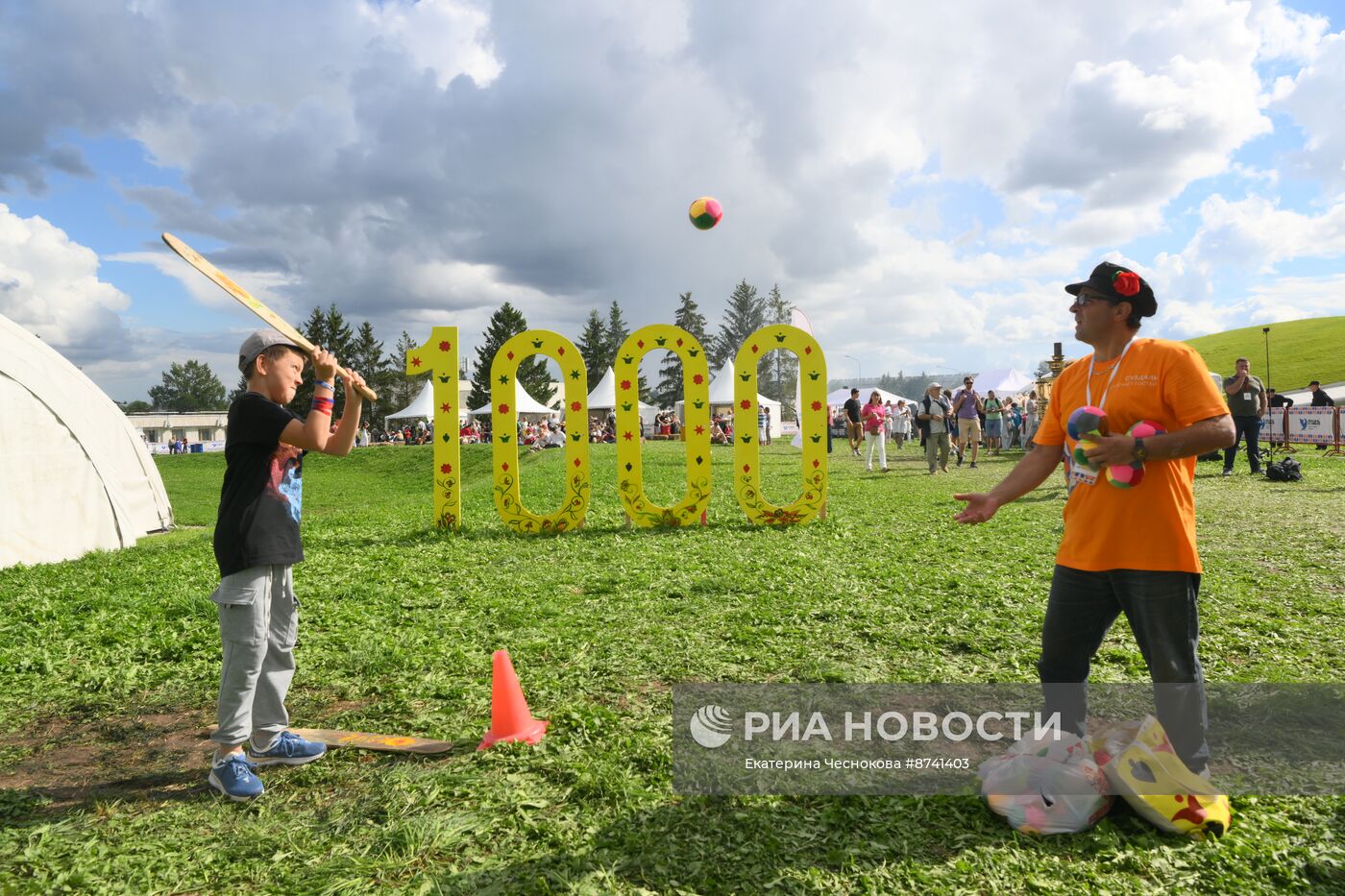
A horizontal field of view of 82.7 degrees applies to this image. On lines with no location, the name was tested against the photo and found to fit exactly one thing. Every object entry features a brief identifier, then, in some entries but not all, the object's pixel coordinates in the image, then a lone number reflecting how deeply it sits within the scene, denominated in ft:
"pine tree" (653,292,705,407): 271.08
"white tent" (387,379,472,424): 153.53
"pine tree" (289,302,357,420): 243.40
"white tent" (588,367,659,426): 142.51
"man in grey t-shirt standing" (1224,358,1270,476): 47.47
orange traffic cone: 13.07
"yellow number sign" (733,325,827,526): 35.47
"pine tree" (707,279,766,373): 286.25
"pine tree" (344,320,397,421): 261.03
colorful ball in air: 38.91
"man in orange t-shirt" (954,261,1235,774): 9.60
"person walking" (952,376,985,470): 61.94
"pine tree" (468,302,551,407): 242.76
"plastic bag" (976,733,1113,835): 9.85
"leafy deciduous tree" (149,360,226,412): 424.05
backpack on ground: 45.88
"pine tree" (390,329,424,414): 278.26
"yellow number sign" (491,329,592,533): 35.29
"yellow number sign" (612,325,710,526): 35.58
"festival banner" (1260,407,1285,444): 77.10
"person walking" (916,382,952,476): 57.36
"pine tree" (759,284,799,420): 279.28
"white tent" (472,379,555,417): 138.51
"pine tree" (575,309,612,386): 264.72
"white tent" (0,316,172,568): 33.86
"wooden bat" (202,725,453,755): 12.81
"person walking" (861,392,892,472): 61.62
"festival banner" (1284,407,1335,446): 68.44
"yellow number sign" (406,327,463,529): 35.86
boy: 11.62
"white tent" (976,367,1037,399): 120.57
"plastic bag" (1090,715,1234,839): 9.65
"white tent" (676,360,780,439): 123.03
